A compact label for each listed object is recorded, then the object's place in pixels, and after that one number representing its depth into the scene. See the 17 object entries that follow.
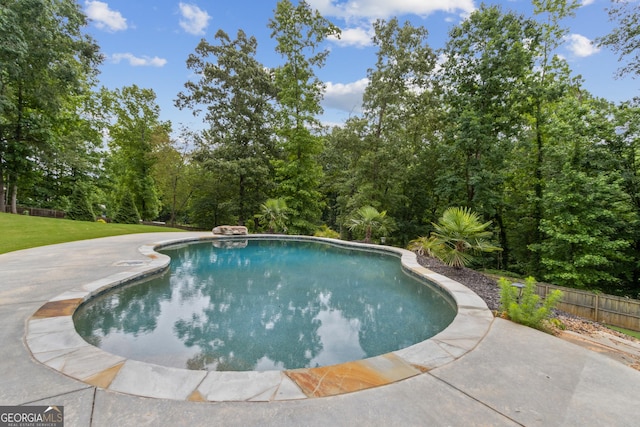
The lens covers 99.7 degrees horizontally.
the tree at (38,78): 11.38
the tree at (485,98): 11.66
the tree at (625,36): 9.15
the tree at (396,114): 14.69
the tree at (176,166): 19.83
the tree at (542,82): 11.84
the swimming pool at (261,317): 3.15
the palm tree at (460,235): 6.70
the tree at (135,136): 21.97
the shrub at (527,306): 3.24
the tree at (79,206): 16.39
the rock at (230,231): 12.59
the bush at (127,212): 18.77
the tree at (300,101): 15.52
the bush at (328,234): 14.45
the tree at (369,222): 11.50
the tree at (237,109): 17.73
